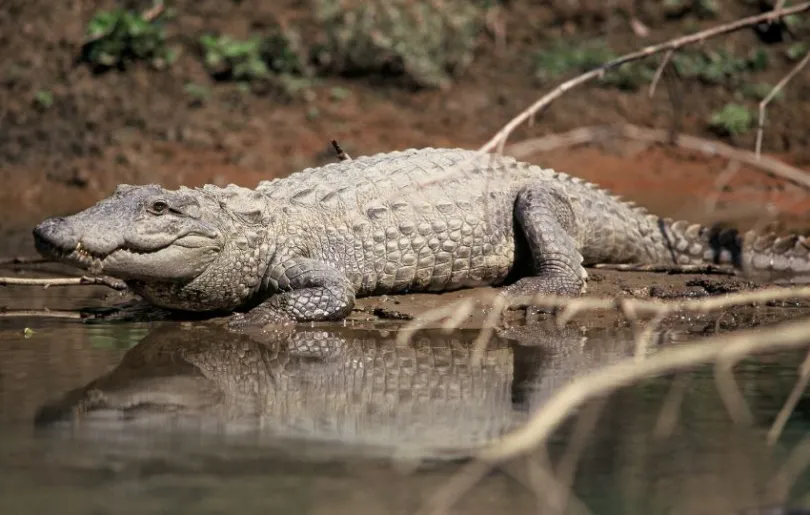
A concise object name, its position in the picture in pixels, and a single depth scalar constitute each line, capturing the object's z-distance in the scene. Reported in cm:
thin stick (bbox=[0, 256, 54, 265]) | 1602
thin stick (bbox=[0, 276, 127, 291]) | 1436
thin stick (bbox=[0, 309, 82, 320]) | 1405
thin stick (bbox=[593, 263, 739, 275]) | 1634
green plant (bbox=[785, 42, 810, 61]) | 2816
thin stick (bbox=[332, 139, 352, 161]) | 1639
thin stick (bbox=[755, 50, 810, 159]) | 1102
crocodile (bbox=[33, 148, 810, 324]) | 1351
